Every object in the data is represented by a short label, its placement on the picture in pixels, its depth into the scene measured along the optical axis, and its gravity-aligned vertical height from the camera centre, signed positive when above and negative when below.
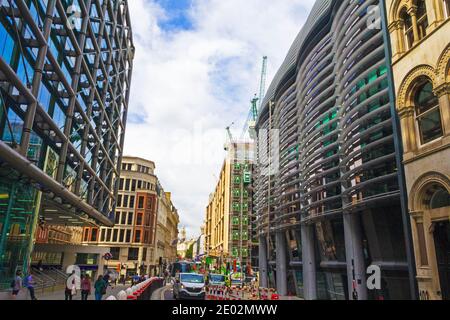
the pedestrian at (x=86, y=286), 19.62 -1.45
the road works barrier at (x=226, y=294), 30.04 -2.63
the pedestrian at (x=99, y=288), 19.47 -1.51
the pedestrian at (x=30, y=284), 18.19 -1.37
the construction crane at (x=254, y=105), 151.62 +69.52
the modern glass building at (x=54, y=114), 20.27 +10.83
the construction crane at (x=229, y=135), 179.88 +63.12
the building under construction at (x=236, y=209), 98.57 +15.01
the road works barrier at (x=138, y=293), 15.36 -1.70
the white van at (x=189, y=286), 26.97 -1.84
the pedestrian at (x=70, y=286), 19.22 -1.47
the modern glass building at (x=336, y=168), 25.97 +8.58
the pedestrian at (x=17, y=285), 17.32 -1.32
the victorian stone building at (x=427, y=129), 17.53 +7.14
